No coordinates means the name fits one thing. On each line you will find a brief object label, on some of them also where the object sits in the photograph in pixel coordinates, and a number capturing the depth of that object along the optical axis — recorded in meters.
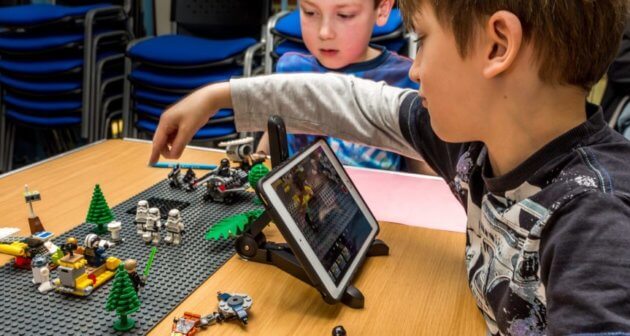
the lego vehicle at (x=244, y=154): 1.05
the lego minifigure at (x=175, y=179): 1.00
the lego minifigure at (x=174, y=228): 0.79
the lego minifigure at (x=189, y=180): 0.99
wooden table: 0.63
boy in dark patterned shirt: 0.43
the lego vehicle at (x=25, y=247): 0.73
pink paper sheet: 0.91
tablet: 0.65
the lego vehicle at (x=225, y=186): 0.93
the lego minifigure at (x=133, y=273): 0.66
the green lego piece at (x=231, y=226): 0.79
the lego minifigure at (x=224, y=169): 0.98
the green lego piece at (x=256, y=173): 0.90
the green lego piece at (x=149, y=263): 0.71
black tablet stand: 0.72
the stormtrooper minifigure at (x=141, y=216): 0.81
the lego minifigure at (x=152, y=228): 0.79
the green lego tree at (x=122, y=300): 0.59
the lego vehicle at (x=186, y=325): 0.59
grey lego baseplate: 0.60
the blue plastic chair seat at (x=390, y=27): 1.81
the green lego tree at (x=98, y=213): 0.82
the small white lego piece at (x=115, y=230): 0.78
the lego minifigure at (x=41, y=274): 0.67
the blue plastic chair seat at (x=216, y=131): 2.11
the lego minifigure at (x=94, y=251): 0.70
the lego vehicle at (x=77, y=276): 0.66
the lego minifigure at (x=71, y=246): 0.69
